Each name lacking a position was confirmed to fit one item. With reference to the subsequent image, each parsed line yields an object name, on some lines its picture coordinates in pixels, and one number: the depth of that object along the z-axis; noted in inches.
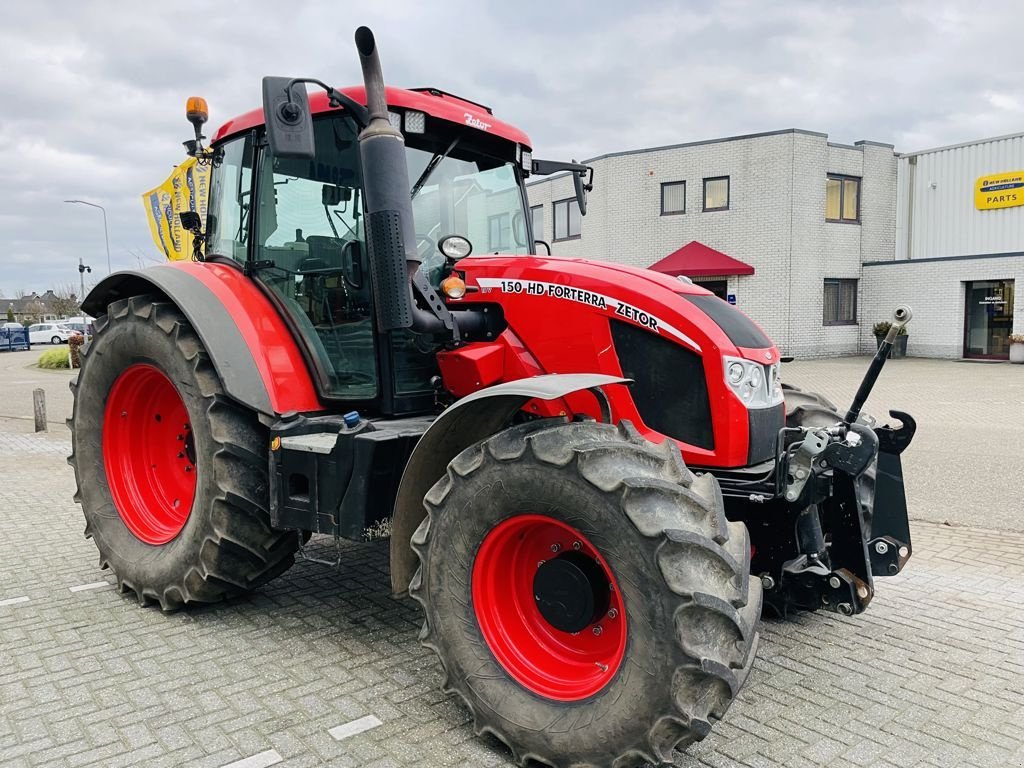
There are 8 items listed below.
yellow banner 269.1
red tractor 105.9
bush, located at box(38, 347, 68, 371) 1095.6
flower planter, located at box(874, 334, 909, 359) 954.7
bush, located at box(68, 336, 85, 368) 1018.1
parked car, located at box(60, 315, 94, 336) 1867.1
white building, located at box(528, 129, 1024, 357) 913.5
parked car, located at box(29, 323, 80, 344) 1844.2
